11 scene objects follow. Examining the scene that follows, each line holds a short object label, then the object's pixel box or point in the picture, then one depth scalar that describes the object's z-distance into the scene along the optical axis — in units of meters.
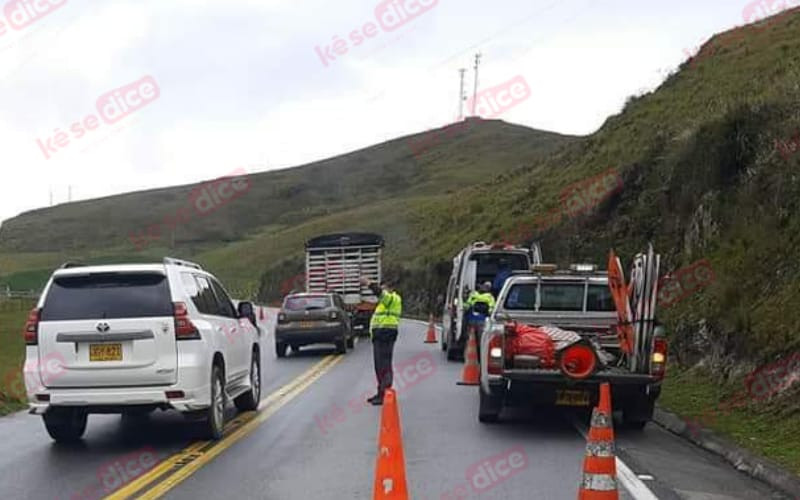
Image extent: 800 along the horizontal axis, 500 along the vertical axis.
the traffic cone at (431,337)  27.61
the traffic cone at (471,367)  16.77
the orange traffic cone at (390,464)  6.84
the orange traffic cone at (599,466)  6.74
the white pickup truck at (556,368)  11.15
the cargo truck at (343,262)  33.44
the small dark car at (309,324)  24.08
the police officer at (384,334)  14.34
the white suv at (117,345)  10.05
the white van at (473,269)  21.53
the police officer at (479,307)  18.91
